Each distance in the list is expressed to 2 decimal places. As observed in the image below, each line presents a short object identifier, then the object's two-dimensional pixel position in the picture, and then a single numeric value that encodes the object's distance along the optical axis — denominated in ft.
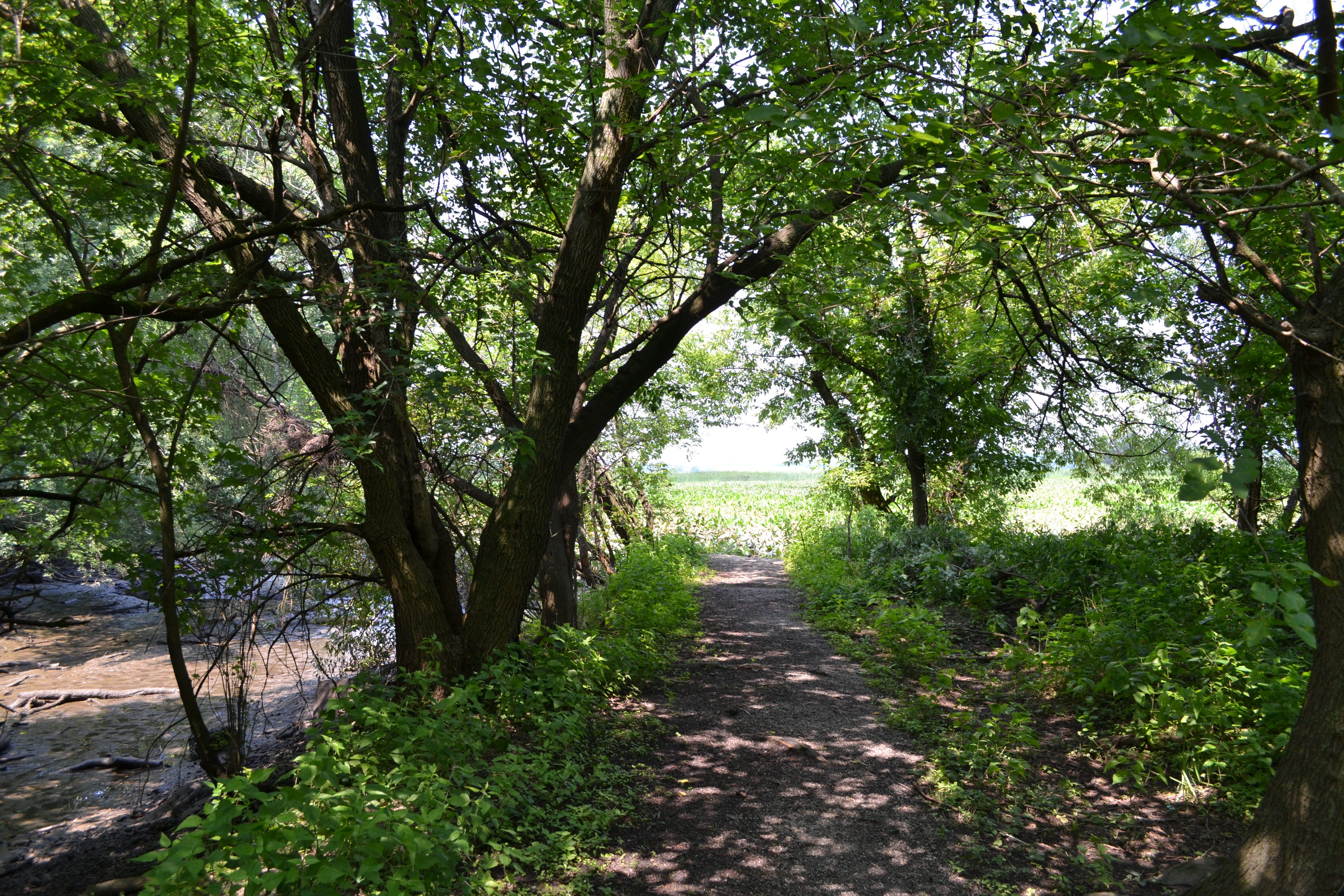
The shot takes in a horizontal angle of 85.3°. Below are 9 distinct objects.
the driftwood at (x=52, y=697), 28.09
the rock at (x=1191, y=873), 10.96
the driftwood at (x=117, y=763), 22.20
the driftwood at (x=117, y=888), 11.34
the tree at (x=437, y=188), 11.76
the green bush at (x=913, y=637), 22.17
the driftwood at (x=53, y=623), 14.98
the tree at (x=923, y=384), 35.14
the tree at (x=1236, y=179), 8.35
